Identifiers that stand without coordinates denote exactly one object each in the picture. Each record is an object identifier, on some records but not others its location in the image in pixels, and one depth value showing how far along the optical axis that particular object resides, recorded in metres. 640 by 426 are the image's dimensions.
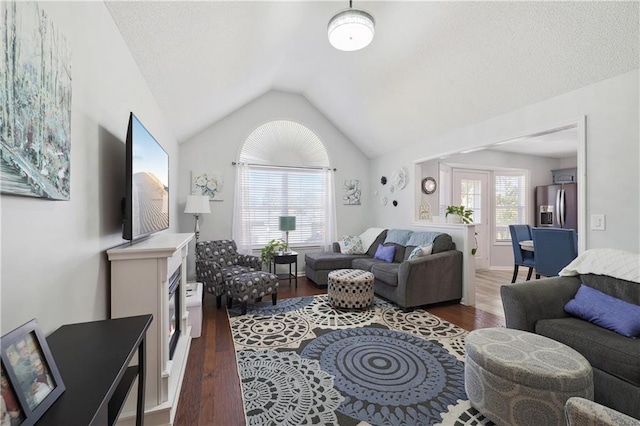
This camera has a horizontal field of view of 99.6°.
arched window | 4.68
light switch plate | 2.30
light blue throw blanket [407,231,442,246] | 3.76
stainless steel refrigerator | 5.11
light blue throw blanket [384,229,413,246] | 4.24
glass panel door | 5.57
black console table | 0.66
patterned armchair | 3.42
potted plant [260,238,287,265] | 4.34
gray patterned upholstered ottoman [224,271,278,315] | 3.18
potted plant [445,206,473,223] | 3.85
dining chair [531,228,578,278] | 3.39
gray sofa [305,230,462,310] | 3.30
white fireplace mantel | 1.51
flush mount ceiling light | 2.21
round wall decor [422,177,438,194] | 4.81
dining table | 4.17
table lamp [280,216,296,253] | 4.54
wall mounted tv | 1.55
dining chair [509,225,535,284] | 4.23
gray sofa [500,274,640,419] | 1.45
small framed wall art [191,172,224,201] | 4.41
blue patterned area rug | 1.65
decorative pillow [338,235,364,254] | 4.72
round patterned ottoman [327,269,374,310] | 3.30
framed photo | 0.59
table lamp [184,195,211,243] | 3.88
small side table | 4.32
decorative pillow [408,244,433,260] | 3.51
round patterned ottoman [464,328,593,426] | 1.33
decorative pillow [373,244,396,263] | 4.08
